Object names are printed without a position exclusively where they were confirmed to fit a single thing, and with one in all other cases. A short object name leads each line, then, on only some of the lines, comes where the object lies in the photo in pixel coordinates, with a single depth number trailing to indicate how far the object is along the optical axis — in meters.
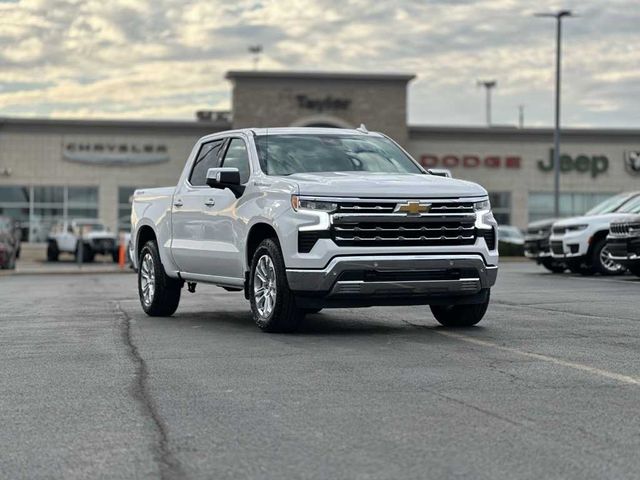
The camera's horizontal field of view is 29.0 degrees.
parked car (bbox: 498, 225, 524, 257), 42.97
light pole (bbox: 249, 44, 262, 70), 83.75
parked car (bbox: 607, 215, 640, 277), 20.31
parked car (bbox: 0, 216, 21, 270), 34.12
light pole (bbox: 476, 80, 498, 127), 107.60
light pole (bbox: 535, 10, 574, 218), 46.19
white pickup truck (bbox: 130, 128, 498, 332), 10.74
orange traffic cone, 36.50
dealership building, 62.97
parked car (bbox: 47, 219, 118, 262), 44.25
